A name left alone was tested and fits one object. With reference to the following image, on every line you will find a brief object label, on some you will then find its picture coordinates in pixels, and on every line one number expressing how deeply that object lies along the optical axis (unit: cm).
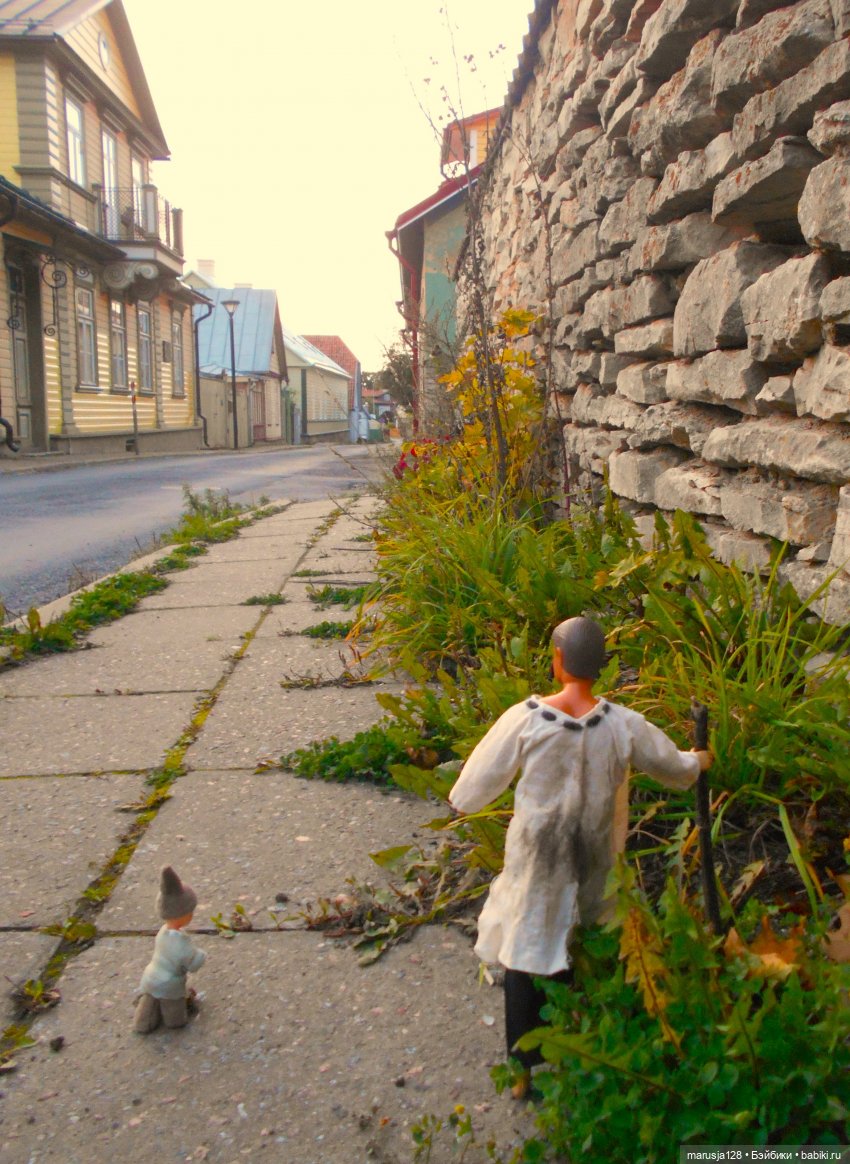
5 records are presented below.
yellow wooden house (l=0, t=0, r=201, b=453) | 2008
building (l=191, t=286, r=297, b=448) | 4009
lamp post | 3207
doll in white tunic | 153
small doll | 162
